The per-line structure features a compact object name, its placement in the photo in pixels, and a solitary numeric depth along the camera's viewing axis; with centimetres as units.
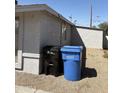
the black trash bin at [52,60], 284
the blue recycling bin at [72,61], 250
